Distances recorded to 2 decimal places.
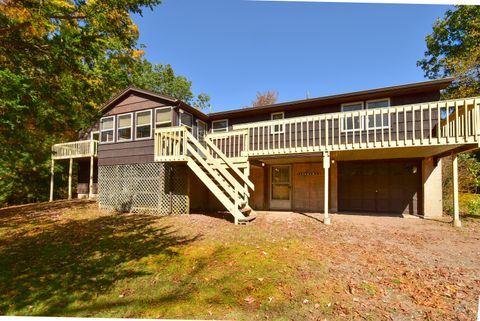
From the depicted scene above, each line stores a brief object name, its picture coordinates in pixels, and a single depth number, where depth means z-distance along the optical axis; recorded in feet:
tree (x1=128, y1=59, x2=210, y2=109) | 95.66
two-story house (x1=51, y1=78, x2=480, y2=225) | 29.40
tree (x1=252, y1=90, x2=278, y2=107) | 106.32
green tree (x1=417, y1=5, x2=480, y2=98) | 48.57
